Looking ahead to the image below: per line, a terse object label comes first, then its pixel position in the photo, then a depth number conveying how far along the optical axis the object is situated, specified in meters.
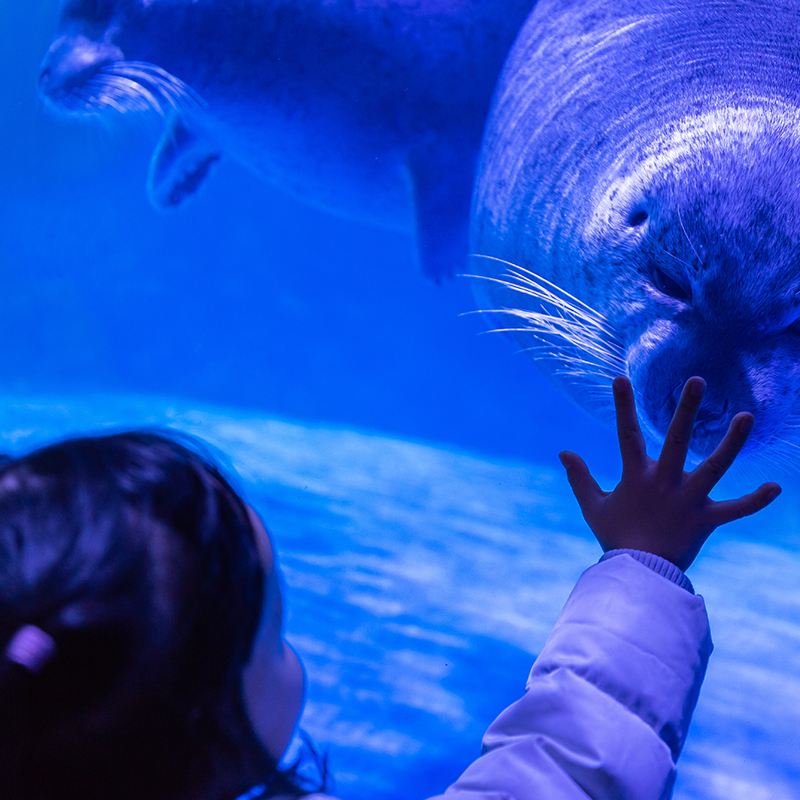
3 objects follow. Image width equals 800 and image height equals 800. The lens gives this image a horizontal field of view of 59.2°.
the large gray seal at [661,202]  1.45
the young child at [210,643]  0.61
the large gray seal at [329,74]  3.01
